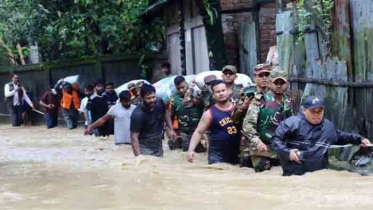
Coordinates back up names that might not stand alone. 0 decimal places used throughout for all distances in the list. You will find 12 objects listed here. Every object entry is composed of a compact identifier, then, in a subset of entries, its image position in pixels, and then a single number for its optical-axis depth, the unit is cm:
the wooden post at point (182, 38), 1628
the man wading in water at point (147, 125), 970
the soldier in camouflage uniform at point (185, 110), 1106
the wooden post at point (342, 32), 794
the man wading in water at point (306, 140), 720
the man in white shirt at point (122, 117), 1160
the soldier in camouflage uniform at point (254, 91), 833
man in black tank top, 861
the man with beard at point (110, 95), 1579
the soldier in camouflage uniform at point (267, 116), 797
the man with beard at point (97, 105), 1575
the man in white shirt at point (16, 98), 2155
